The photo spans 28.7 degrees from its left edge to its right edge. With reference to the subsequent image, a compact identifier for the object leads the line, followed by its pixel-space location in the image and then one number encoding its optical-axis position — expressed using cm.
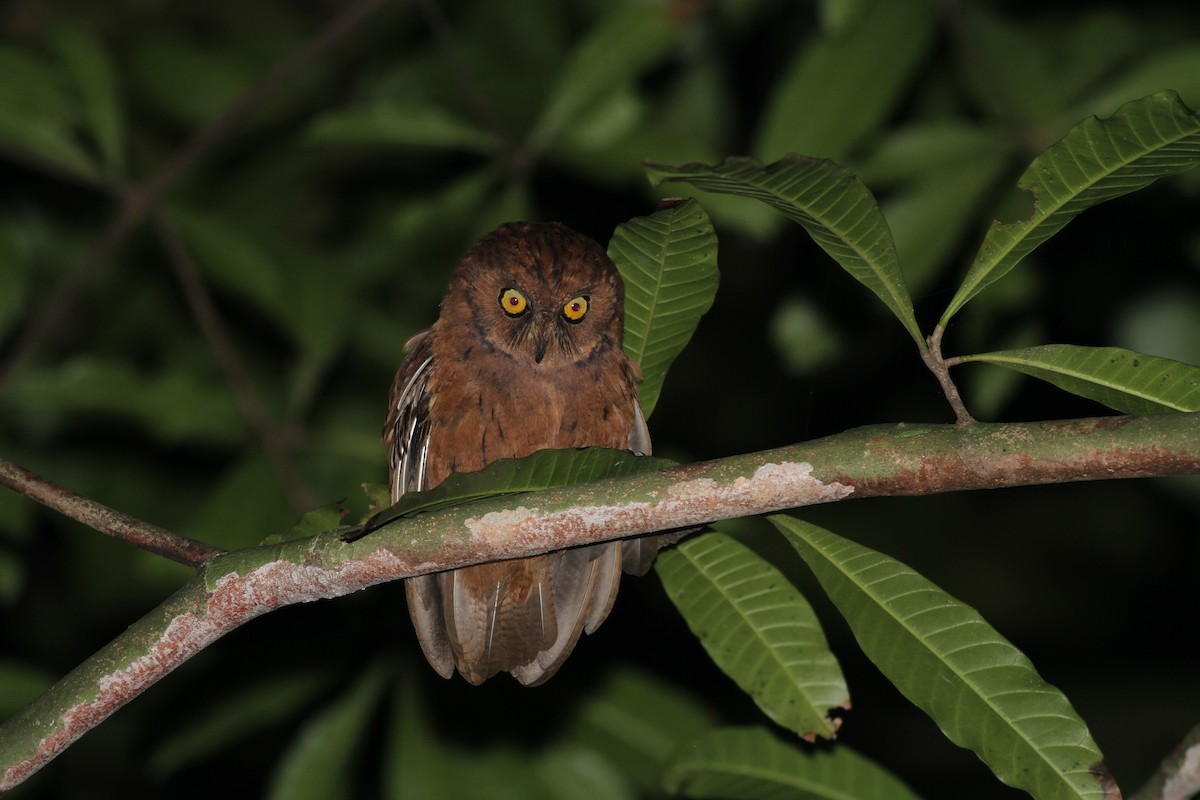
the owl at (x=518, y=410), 611
